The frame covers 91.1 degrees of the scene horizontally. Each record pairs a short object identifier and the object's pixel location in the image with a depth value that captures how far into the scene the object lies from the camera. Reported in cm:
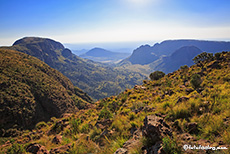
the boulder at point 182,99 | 785
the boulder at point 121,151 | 428
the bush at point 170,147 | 343
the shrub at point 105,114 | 1089
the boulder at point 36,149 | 687
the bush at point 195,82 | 1345
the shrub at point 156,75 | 3029
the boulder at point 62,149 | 630
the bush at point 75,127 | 1013
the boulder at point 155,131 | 420
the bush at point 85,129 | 939
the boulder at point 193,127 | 473
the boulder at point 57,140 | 840
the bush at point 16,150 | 724
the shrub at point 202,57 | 2954
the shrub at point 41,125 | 1766
